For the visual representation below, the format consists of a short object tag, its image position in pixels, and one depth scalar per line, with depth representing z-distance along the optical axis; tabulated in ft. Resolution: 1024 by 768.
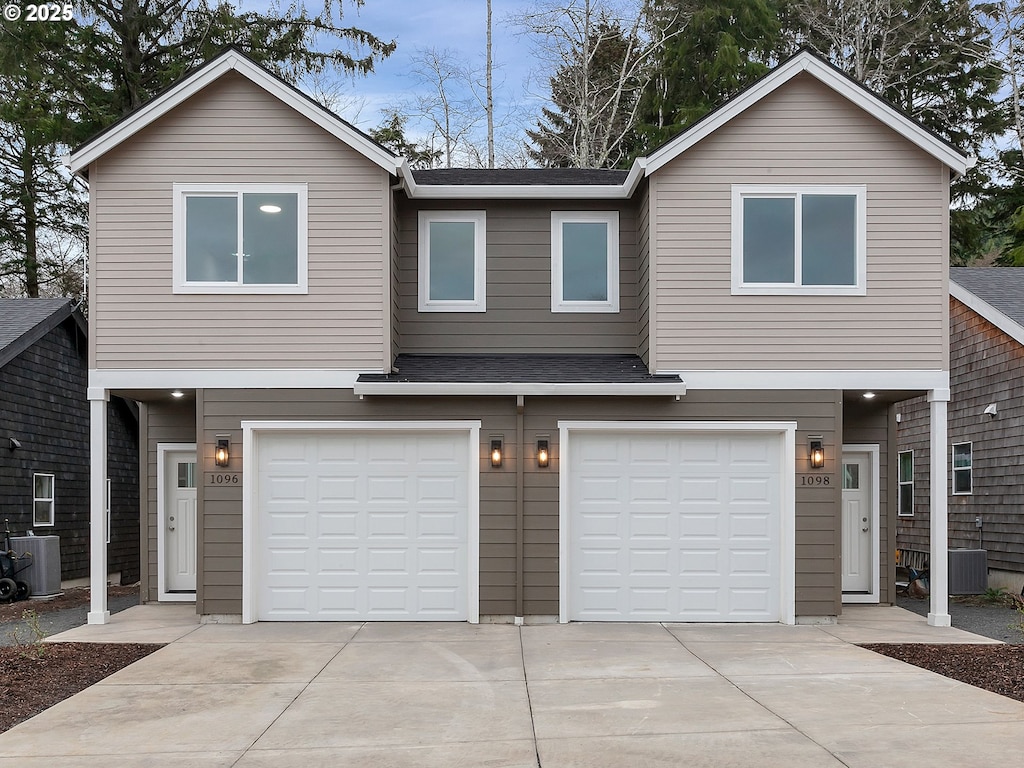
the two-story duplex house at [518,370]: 35.60
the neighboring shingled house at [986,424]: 44.27
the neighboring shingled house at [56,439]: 46.29
